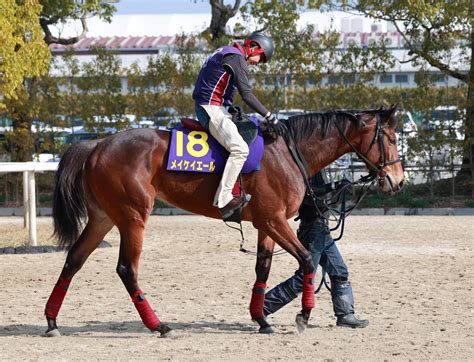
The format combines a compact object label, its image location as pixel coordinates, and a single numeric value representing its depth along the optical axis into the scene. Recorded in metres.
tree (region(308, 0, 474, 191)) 21.92
